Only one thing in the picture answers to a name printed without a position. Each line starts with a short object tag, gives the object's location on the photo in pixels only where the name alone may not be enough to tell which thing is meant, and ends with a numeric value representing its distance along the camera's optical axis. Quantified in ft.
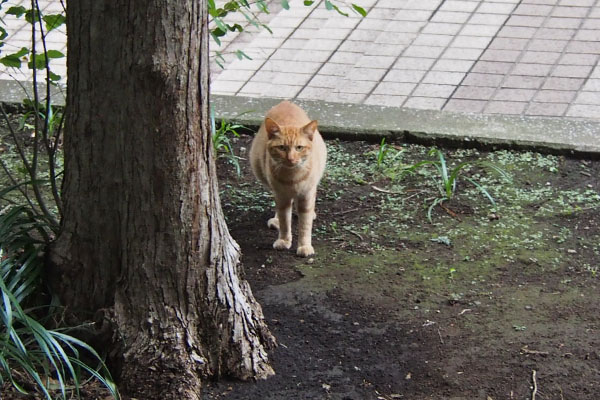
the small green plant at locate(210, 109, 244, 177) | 36.40
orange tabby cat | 30.94
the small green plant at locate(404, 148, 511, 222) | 33.22
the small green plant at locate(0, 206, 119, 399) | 20.94
